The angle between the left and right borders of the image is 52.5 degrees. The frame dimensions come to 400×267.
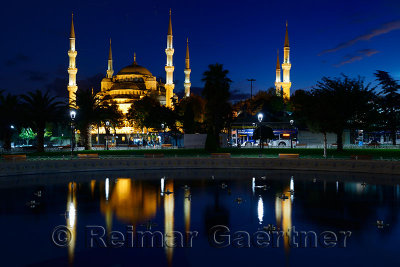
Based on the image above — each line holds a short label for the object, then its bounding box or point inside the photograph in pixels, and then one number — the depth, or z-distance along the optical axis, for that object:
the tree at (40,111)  34.97
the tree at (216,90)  40.62
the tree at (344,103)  31.44
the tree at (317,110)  31.28
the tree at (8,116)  33.94
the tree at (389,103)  48.41
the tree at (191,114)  50.68
